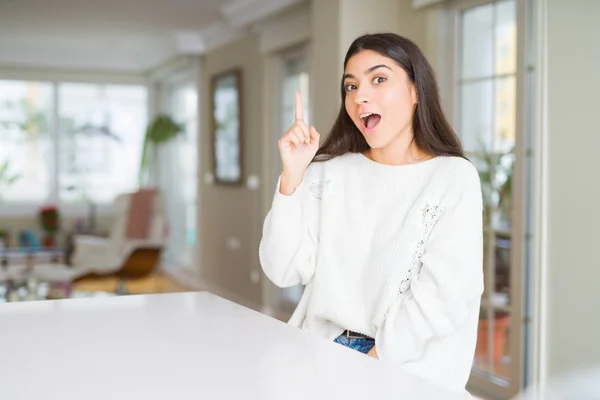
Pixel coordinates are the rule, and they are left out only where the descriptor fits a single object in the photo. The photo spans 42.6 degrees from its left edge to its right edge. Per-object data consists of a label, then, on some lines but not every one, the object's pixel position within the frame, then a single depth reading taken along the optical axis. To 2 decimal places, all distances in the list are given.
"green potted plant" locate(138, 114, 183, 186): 8.17
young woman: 1.45
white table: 0.88
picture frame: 6.54
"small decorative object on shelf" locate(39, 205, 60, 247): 8.46
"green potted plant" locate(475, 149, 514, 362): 3.63
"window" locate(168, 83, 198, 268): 8.07
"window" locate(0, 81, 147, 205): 8.97
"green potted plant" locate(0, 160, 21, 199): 8.91
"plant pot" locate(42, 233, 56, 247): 8.64
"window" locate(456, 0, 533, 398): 3.44
